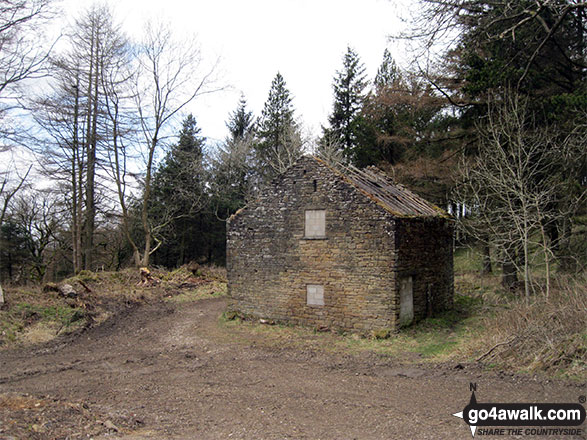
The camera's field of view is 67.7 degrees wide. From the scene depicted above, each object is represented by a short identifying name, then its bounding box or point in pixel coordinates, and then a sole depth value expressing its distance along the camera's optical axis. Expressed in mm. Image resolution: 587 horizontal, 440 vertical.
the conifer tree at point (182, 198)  29514
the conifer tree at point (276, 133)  33125
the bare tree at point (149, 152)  23547
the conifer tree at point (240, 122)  39469
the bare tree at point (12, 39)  12844
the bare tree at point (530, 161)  12922
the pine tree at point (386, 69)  35062
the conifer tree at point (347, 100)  35656
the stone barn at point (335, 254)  12367
